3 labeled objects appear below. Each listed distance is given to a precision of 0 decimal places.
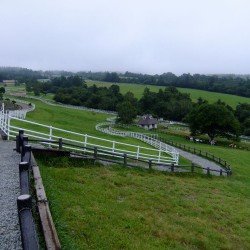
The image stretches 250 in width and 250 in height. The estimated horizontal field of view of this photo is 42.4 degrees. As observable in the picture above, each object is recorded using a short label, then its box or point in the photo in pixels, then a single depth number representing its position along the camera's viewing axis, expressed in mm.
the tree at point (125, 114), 69812
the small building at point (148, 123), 75875
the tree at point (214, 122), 58281
